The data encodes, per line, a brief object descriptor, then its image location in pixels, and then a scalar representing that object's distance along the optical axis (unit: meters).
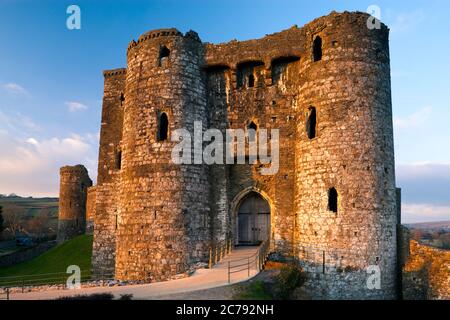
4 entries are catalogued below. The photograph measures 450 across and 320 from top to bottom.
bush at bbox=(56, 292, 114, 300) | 12.27
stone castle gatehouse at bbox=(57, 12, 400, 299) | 16.92
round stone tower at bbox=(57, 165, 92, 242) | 43.06
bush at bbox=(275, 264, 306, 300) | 15.39
